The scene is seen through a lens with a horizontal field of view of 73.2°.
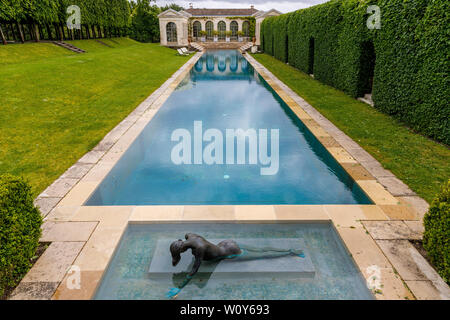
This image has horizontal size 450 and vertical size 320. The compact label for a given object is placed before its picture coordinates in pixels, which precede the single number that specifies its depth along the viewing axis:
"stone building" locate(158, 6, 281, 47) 45.06
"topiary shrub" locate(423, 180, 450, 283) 3.53
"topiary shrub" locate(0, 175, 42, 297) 3.40
